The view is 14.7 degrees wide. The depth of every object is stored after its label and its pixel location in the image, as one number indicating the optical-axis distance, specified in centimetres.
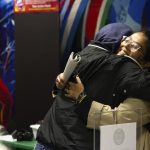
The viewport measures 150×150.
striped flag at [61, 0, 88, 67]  519
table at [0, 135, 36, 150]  474
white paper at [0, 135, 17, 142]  508
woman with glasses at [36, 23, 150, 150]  294
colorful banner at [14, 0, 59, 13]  527
